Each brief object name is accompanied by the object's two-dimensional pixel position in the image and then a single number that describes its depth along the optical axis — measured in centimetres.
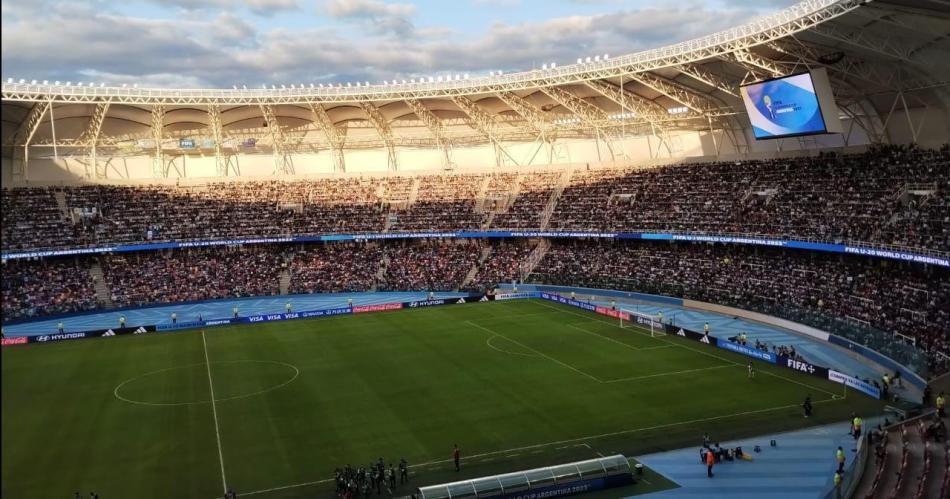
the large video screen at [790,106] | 4984
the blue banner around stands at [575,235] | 4682
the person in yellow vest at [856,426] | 3066
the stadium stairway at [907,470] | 2419
